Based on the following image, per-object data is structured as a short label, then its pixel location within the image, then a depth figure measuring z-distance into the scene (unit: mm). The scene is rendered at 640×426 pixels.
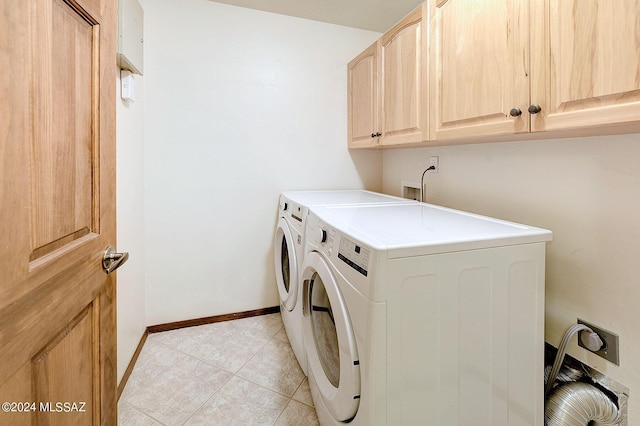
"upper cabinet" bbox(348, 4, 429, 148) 1633
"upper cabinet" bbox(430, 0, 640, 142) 837
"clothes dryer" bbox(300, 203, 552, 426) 896
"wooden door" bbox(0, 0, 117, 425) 549
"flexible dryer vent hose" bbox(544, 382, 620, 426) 1110
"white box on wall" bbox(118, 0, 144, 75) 1555
